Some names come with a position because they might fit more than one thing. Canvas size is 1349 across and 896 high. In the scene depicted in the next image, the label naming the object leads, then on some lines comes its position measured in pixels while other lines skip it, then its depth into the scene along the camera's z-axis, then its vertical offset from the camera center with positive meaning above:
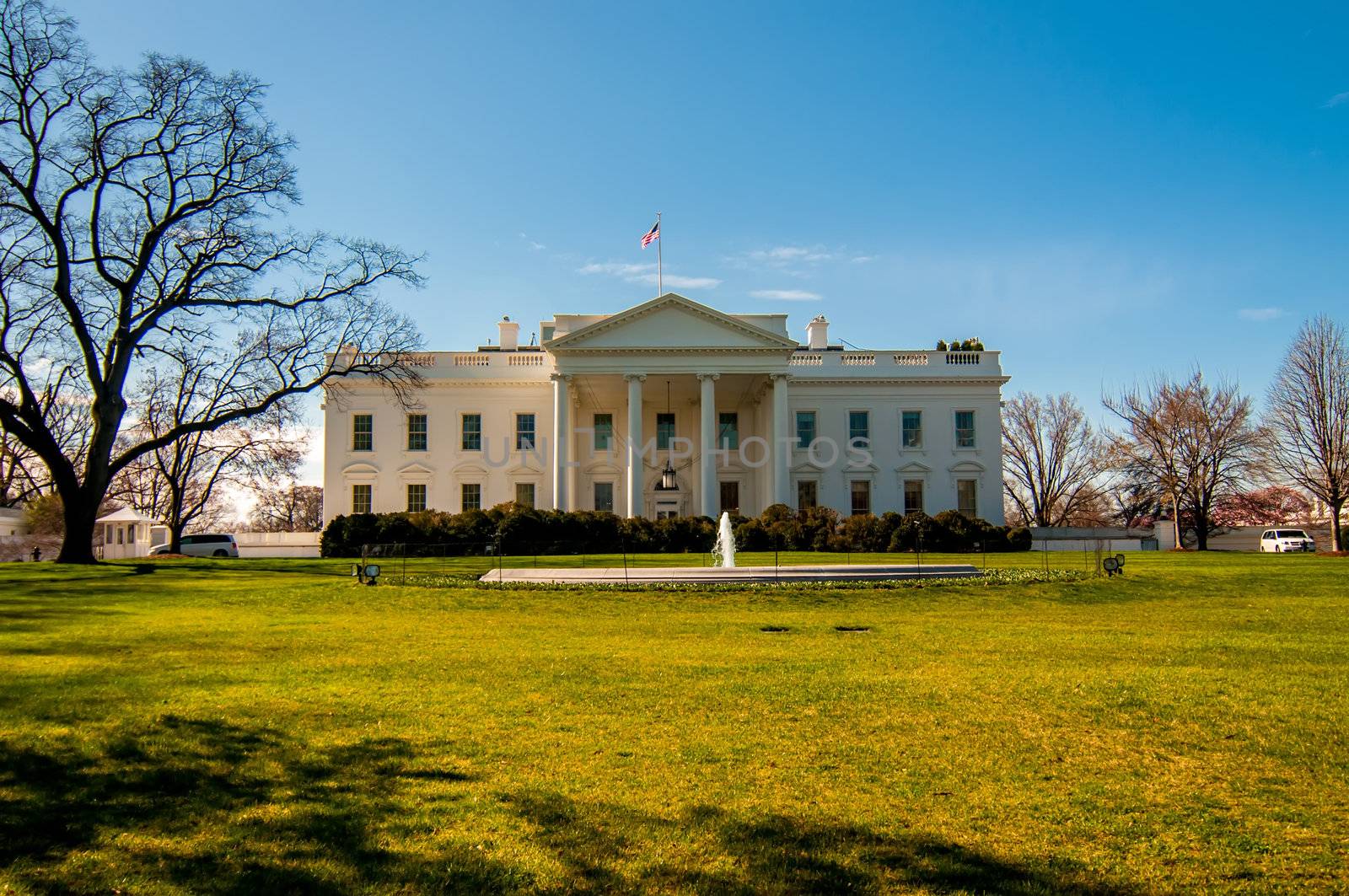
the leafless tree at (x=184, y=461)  45.28 +3.06
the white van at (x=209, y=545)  46.00 -1.36
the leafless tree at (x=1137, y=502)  62.44 +0.05
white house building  47.53 +3.77
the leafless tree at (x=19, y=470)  47.88 +2.90
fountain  22.36 -1.58
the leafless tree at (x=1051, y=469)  67.38 +2.53
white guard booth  50.00 -0.86
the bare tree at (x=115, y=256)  27.14 +8.23
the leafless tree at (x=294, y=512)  75.94 +0.40
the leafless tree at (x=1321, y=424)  44.62 +3.70
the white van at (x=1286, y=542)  48.78 -2.22
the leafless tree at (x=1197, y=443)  54.34 +3.36
